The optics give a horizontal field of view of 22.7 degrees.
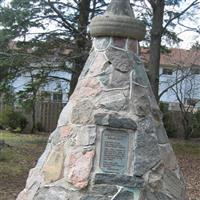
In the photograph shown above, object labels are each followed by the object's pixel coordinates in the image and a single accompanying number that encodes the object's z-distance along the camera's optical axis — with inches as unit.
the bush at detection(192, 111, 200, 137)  964.0
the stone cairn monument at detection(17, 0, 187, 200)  186.2
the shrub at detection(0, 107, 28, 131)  860.0
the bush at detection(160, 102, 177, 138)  946.7
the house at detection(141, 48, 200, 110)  895.7
